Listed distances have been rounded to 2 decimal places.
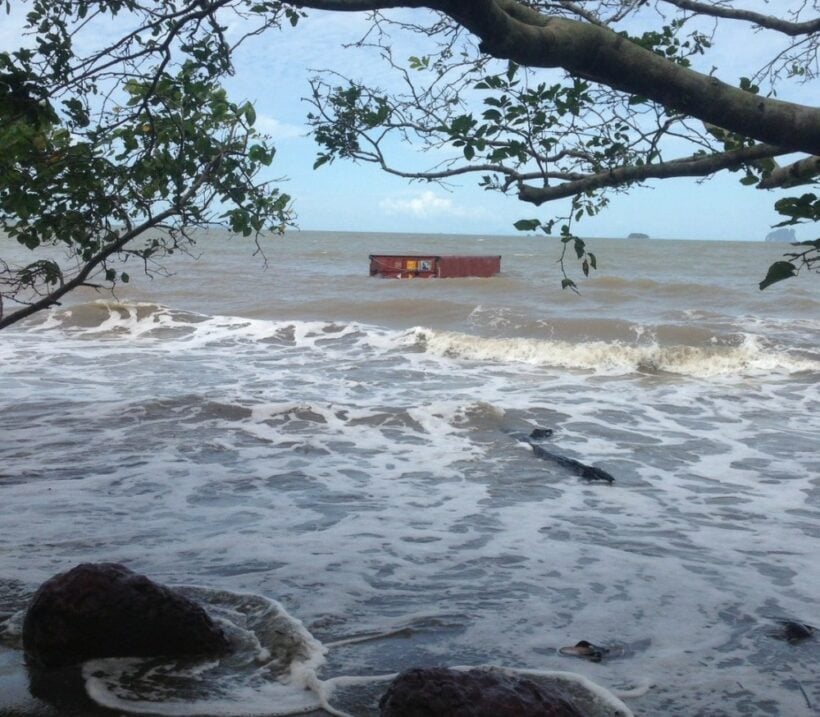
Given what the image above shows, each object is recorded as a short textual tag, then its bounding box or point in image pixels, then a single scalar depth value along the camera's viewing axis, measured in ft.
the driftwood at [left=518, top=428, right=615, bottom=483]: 27.40
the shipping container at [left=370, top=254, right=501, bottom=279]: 111.86
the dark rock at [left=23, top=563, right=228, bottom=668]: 13.05
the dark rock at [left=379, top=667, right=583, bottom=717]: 10.13
